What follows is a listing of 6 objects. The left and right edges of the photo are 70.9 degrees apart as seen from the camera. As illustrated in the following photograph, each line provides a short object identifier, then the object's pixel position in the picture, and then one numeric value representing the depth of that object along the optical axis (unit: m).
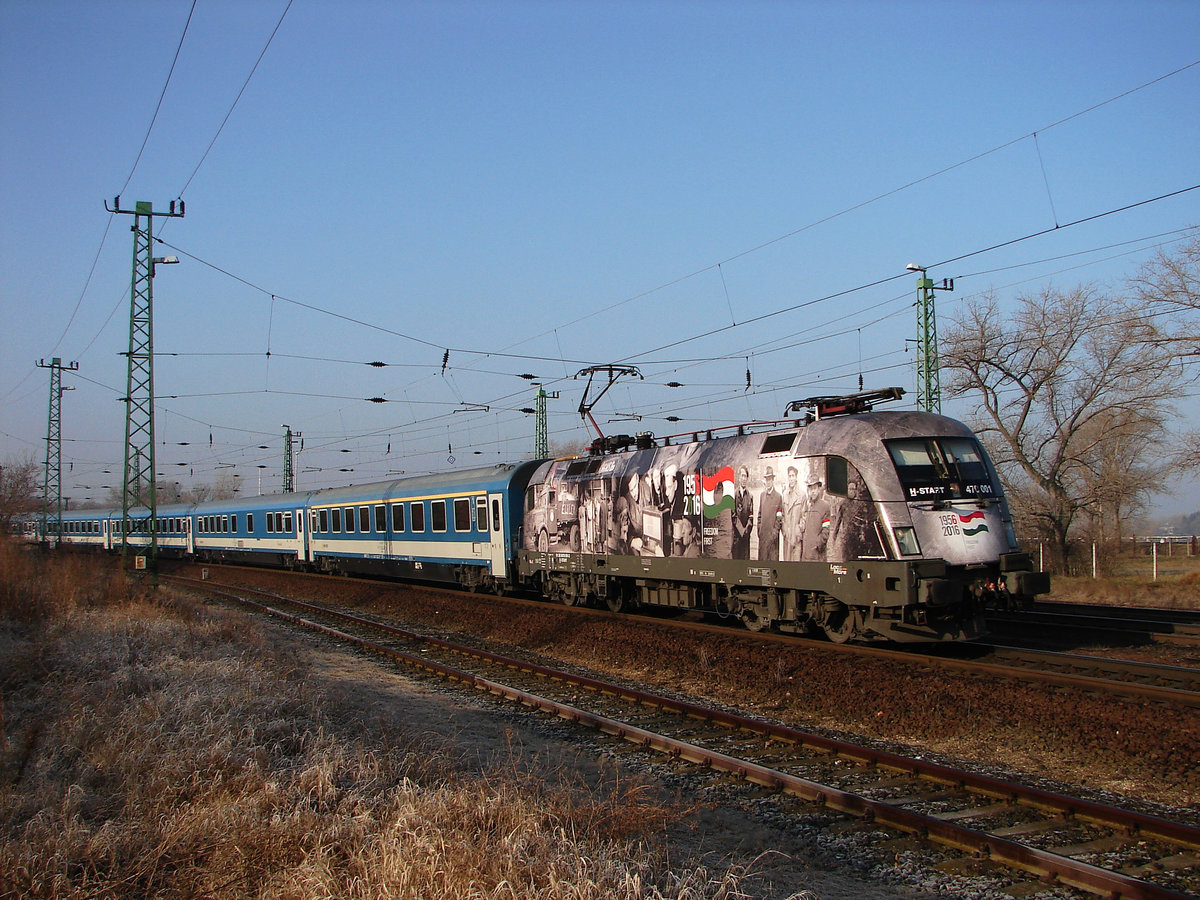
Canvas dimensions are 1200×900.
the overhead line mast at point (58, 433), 46.66
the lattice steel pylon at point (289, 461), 51.59
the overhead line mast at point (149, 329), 22.77
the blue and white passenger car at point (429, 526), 22.69
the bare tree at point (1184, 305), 24.03
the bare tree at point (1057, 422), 30.20
